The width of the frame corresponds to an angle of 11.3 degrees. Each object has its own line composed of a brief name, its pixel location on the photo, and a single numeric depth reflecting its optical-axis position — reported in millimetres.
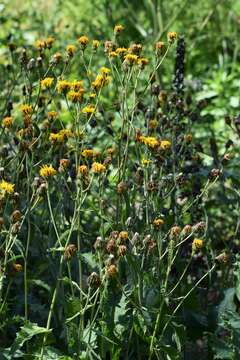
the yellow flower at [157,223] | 3713
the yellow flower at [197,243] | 3552
